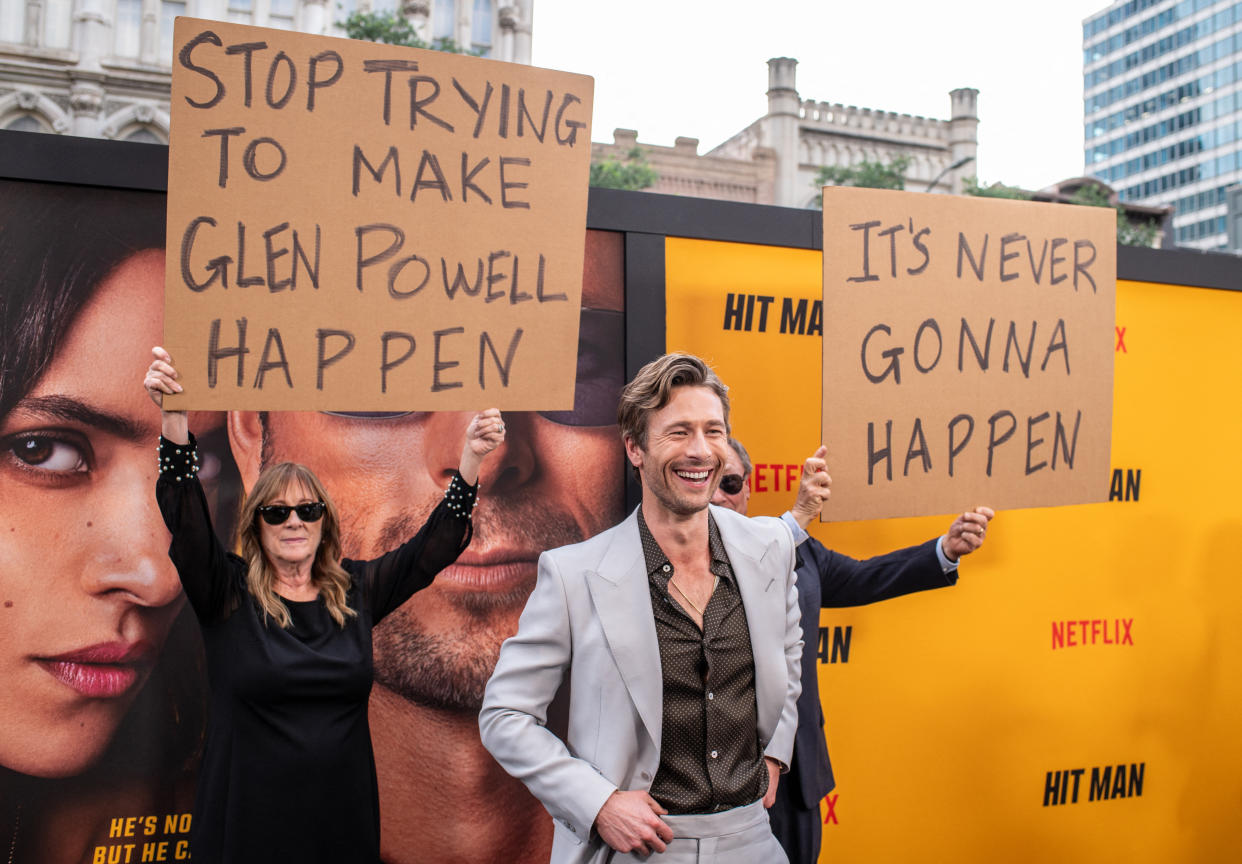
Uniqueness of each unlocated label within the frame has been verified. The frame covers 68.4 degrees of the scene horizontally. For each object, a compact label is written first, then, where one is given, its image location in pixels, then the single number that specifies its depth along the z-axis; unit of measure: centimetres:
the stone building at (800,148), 4378
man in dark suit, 251
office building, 7850
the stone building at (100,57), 3259
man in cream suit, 179
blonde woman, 212
